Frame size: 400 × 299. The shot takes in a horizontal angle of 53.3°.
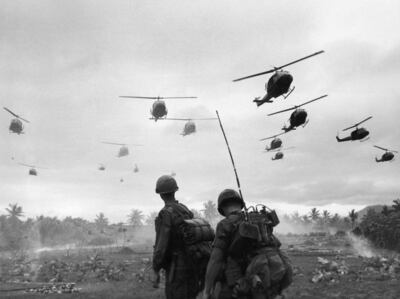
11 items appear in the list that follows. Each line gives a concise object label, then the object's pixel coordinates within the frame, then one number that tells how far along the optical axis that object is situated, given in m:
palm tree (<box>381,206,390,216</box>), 44.17
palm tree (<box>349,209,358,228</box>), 78.89
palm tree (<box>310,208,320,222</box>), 138.38
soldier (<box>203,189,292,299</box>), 4.13
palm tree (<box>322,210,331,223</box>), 131.50
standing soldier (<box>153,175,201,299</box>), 5.32
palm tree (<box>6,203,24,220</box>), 106.00
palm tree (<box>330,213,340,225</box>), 123.05
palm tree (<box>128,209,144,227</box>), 158.21
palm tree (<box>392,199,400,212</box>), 43.79
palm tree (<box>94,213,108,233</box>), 125.03
